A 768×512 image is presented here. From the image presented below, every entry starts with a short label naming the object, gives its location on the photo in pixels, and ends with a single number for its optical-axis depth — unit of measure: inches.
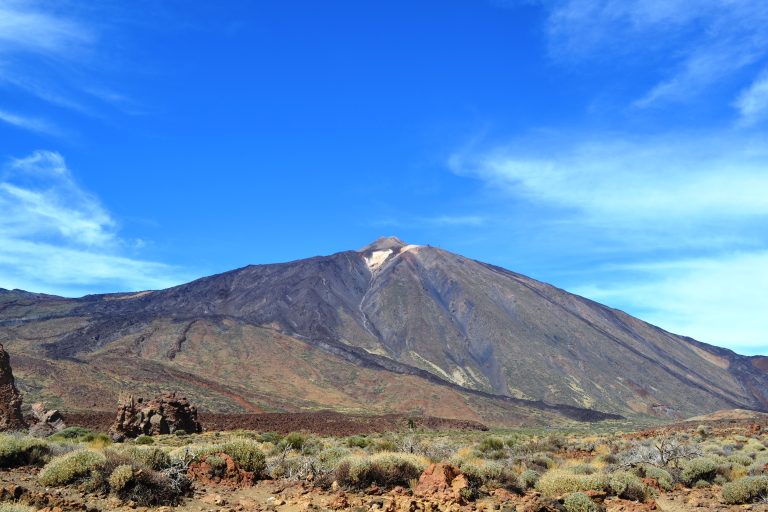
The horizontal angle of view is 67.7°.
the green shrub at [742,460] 697.0
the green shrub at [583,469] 610.0
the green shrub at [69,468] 436.5
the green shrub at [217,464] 524.9
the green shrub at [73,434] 986.7
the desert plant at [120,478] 417.1
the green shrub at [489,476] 511.2
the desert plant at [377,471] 490.3
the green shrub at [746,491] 481.2
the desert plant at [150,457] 508.1
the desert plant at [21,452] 494.6
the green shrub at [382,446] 914.2
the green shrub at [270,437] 1114.6
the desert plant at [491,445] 1035.3
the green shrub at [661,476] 560.7
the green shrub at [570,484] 483.2
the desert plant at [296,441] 931.2
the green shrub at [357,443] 1051.3
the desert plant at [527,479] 532.1
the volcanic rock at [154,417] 1274.6
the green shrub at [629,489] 488.7
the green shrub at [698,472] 590.6
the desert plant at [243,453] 557.3
